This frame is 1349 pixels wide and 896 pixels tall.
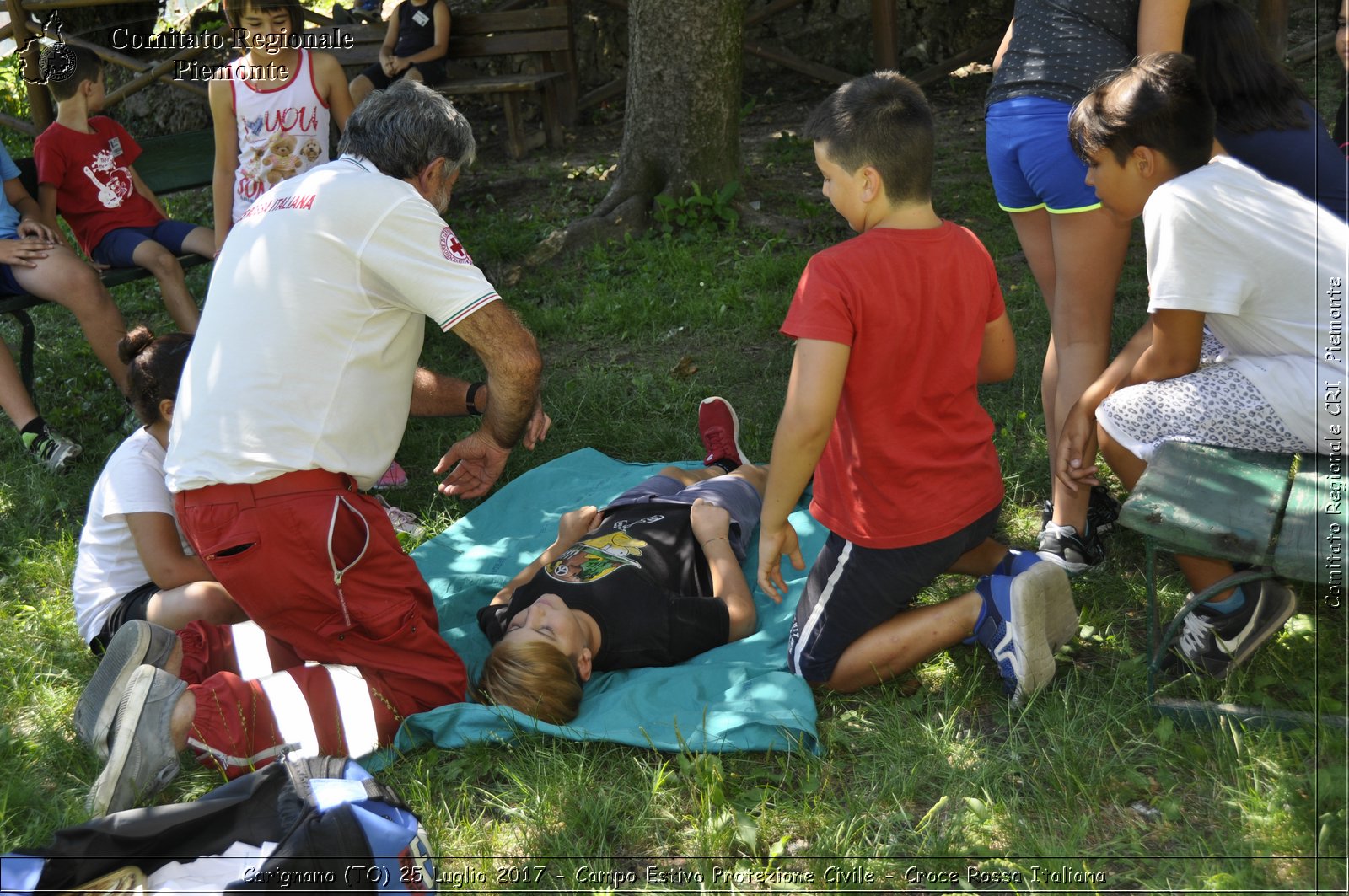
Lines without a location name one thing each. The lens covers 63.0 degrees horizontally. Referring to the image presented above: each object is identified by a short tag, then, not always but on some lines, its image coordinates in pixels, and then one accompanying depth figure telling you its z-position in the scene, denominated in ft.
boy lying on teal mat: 10.00
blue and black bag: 7.30
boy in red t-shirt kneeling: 8.52
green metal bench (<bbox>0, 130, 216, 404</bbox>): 21.56
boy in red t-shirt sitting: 17.51
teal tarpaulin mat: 9.34
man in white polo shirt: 9.18
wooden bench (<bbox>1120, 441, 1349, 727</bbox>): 7.88
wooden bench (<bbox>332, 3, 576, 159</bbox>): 28.66
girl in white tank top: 16.63
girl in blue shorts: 10.46
